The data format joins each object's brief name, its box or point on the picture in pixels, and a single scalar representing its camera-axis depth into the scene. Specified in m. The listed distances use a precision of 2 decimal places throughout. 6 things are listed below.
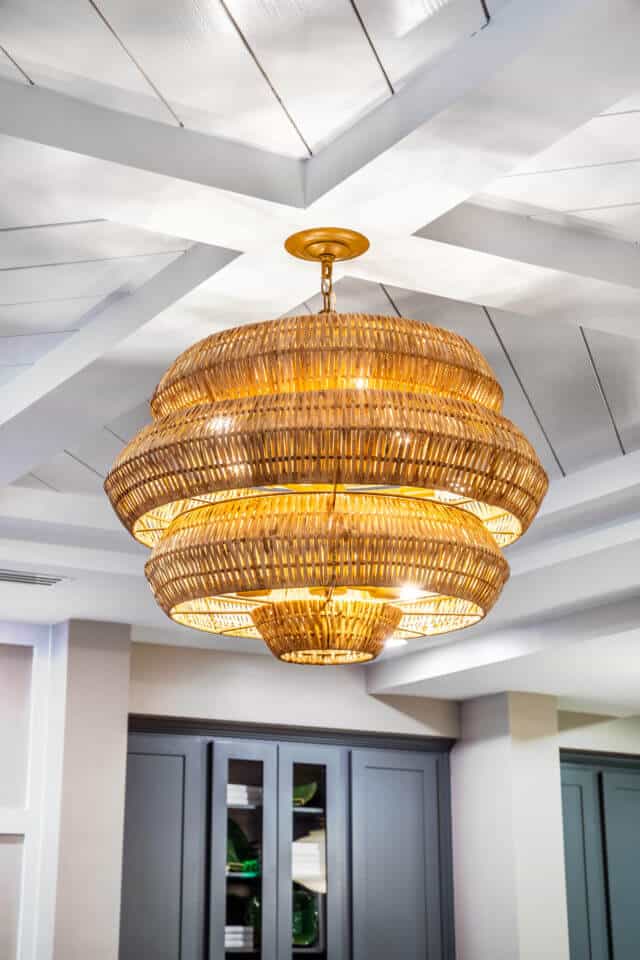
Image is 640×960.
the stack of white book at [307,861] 5.14
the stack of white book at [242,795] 5.04
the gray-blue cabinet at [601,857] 5.61
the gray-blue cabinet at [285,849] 4.82
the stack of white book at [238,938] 4.88
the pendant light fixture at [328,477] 1.66
